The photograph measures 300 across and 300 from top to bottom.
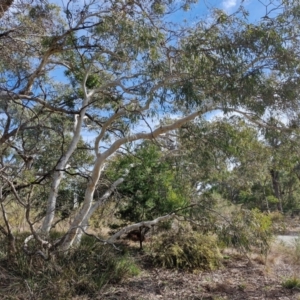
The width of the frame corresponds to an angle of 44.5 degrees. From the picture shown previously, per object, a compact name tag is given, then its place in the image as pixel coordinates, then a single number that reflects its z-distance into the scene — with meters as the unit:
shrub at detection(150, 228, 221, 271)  8.46
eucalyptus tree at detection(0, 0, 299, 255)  5.97
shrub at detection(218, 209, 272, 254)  7.51
